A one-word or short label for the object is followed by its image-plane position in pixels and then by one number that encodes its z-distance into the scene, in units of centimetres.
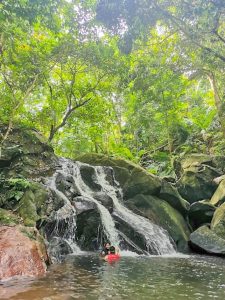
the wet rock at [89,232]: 958
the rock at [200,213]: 1196
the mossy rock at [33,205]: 799
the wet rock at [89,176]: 1249
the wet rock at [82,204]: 991
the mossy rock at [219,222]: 1018
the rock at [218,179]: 1296
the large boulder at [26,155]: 1078
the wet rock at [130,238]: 966
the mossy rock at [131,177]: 1254
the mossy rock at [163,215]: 1123
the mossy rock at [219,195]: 1196
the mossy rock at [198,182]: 1362
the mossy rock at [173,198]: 1266
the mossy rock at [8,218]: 735
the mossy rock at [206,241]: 977
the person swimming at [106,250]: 819
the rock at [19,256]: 599
